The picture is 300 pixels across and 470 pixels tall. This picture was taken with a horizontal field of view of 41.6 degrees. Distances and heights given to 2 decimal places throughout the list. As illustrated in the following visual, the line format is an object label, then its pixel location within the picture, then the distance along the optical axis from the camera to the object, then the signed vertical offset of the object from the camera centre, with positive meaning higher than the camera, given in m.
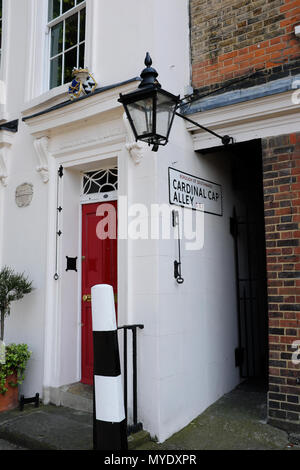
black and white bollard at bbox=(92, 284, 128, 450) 2.83 -0.78
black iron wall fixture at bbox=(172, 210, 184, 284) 4.02 +0.06
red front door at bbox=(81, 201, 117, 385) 4.63 +0.05
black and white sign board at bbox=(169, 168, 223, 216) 4.11 +0.87
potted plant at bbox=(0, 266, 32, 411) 4.42 -0.94
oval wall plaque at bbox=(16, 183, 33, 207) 5.10 +1.01
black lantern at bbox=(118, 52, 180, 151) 3.07 +1.29
